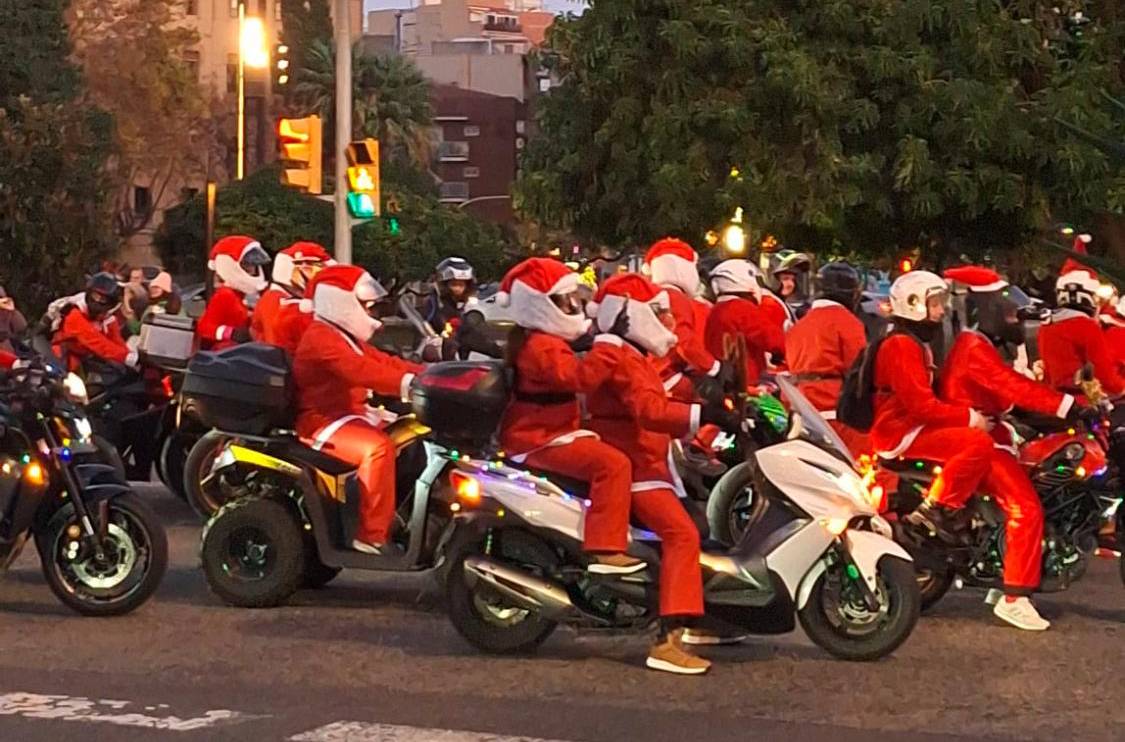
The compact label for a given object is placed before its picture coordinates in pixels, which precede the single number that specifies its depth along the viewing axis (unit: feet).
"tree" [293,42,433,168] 235.61
